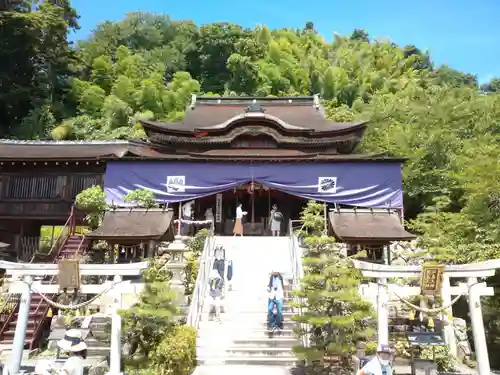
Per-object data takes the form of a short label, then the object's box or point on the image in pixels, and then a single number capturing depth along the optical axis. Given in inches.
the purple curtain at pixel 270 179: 812.6
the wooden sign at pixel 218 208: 862.5
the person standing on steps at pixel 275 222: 756.0
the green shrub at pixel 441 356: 421.1
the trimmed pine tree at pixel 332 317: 375.2
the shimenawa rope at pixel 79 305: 386.9
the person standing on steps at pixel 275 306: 451.8
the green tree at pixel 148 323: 390.0
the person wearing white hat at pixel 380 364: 235.8
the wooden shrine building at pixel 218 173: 818.8
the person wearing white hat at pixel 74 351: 257.9
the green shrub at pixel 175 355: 372.5
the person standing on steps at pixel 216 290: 477.7
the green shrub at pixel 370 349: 395.9
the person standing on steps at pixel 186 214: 828.6
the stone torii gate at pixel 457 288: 371.9
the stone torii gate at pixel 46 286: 393.7
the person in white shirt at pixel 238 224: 741.3
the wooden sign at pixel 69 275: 406.0
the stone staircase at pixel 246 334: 416.5
